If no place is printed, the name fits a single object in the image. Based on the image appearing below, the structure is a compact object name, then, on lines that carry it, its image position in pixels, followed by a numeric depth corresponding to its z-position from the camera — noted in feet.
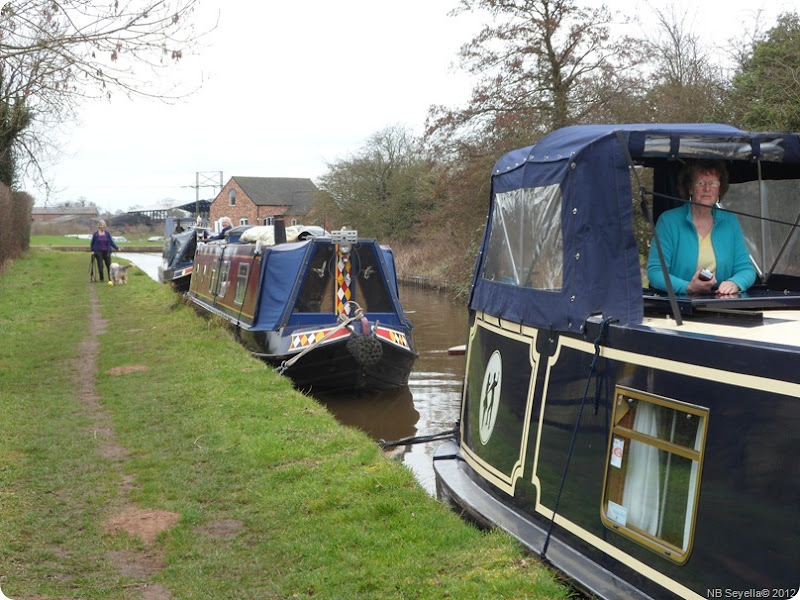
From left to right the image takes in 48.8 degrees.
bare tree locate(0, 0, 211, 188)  26.11
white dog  87.61
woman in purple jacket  86.35
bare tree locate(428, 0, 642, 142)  66.39
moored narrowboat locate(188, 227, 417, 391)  39.24
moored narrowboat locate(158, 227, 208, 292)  85.66
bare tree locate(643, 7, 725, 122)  61.46
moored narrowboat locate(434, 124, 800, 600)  10.85
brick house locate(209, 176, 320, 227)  239.91
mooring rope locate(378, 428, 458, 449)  27.99
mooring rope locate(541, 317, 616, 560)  14.02
